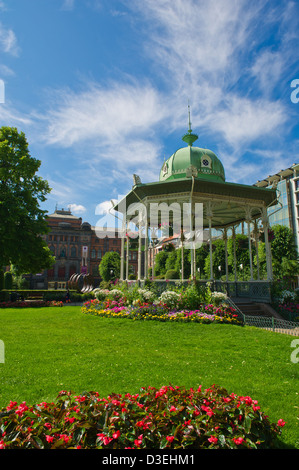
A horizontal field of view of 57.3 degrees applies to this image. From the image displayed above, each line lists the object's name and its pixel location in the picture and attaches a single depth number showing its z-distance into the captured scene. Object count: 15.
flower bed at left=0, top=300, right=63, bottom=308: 18.26
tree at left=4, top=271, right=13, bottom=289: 41.28
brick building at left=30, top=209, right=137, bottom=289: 71.81
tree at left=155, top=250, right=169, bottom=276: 54.44
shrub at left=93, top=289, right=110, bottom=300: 14.87
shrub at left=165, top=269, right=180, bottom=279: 27.63
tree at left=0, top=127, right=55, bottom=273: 18.69
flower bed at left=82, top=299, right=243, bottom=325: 10.34
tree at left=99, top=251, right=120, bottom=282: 44.56
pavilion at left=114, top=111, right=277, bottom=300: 13.48
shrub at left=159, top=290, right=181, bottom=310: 11.49
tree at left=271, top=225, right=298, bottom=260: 38.03
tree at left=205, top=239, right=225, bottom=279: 39.18
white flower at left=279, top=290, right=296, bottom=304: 13.20
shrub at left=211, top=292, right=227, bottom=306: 11.14
